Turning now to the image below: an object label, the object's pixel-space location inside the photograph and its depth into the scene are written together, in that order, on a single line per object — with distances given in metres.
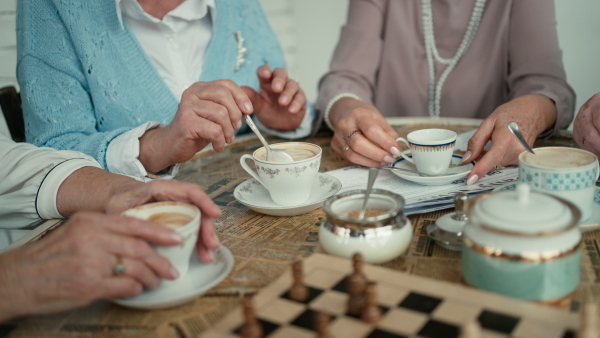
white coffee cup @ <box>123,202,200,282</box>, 0.80
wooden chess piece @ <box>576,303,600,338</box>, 0.59
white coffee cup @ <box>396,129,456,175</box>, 1.17
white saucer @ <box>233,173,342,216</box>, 1.10
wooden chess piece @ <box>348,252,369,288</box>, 0.73
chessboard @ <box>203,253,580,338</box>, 0.64
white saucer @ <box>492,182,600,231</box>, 0.92
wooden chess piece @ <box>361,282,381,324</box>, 0.67
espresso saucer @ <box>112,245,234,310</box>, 0.77
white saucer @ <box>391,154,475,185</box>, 1.17
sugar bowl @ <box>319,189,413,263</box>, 0.83
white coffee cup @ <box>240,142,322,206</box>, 1.09
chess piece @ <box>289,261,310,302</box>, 0.74
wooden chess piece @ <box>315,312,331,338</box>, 0.63
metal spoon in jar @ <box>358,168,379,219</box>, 0.89
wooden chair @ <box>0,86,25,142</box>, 1.69
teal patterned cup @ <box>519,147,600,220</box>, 0.88
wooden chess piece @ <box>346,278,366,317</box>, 0.69
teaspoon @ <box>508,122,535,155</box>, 1.02
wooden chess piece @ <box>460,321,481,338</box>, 0.57
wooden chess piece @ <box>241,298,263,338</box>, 0.66
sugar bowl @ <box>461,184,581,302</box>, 0.69
